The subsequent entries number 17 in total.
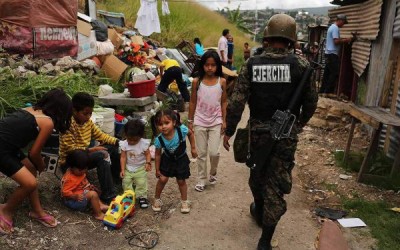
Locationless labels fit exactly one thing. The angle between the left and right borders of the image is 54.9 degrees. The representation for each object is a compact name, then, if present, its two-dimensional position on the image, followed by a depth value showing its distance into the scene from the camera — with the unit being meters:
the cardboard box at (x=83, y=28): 9.03
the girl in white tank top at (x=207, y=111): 4.53
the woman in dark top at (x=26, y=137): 3.21
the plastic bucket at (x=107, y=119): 5.15
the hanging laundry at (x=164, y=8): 15.89
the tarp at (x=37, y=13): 7.72
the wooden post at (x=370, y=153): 5.03
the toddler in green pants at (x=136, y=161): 4.08
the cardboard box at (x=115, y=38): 11.10
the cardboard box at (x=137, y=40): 12.12
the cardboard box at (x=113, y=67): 8.57
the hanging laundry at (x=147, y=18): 12.79
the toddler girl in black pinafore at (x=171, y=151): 3.93
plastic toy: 3.71
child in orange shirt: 3.81
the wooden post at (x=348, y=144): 5.77
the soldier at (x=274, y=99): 3.22
